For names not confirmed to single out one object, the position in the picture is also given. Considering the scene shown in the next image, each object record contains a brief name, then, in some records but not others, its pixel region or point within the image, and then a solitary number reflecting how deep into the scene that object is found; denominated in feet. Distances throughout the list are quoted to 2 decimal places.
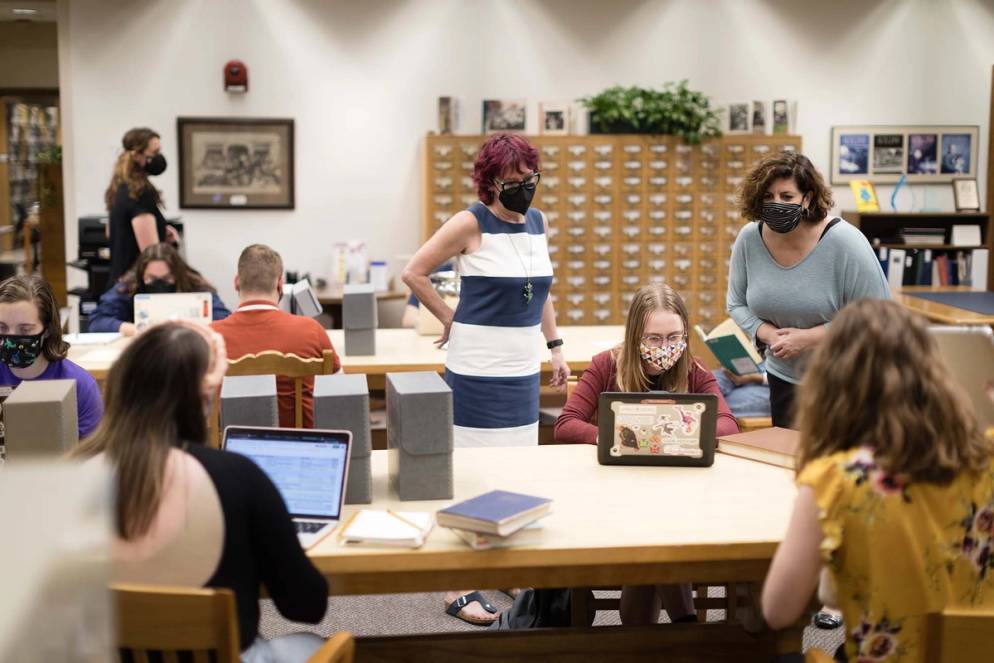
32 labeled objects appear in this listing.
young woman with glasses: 10.05
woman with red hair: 11.33
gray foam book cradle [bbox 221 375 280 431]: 8.13
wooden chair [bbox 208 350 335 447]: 11.91
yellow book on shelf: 27.43
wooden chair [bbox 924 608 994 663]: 5.58
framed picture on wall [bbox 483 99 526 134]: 26.37
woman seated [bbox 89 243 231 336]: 16.51
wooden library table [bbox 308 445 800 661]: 7.18
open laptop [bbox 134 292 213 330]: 15.16
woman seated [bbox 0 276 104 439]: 10.37
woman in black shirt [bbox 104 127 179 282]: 19.75
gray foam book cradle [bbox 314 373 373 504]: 8.09
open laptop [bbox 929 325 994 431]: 7.71
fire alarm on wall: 25.55
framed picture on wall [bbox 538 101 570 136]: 25.99
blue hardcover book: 7.19
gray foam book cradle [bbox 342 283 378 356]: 15.61
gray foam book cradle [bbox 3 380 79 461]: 7.93
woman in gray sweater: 11.03
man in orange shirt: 12.16
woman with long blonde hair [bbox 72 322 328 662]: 6.02
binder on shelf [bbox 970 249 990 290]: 27.73
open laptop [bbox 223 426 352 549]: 7.72
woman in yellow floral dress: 5.87
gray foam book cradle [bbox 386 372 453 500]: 8.10
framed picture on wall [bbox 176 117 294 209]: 26.03
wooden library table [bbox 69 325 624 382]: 14.96
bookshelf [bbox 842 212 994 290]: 28.04
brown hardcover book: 9.16
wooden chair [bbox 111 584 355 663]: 5.38
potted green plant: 25.55
